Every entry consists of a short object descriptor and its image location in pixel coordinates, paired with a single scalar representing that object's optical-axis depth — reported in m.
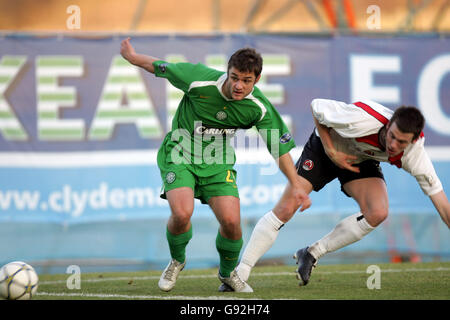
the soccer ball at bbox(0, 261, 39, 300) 10.75
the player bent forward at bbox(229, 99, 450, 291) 11.52
